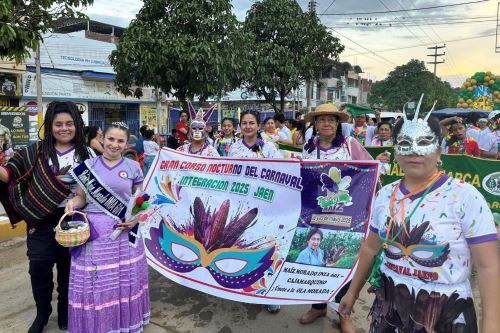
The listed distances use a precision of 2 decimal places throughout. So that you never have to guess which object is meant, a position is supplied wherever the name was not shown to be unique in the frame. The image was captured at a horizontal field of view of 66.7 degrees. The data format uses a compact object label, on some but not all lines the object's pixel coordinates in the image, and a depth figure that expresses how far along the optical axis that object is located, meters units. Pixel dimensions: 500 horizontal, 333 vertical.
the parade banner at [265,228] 3.12
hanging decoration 22.94
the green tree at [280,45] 11.38
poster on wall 11.66
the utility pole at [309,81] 13.98
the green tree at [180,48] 7.27
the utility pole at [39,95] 12.96
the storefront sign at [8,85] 15.38
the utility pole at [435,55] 56.35
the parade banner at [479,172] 5.25
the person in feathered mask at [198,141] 4.38
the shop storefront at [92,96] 17.52
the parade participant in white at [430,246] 1.47
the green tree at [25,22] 4.29
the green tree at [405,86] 63.81
